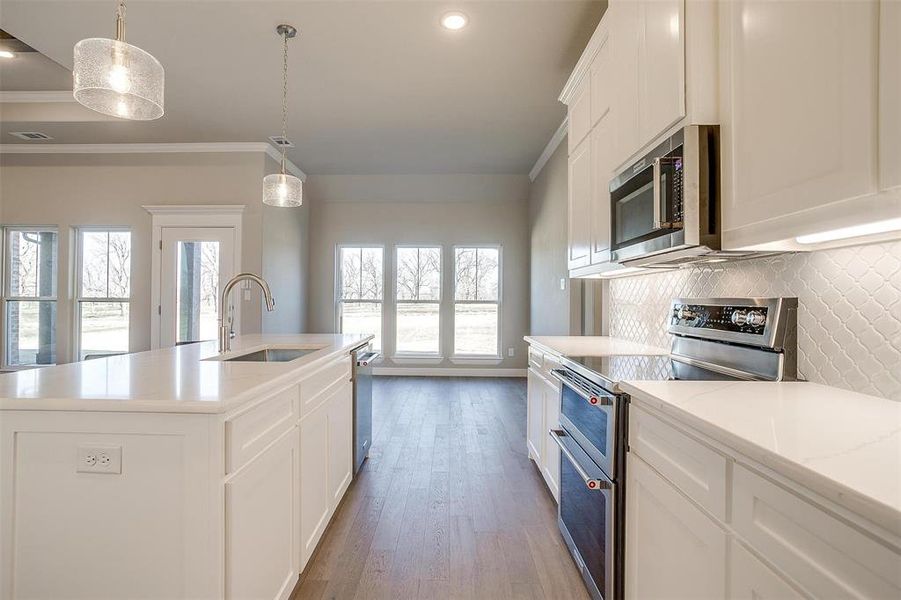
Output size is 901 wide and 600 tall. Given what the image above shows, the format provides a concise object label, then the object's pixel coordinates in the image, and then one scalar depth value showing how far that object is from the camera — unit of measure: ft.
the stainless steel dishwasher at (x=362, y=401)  8.82
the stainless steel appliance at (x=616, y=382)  4.57
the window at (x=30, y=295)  16.93
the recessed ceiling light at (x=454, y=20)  8.37
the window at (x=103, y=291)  16.76
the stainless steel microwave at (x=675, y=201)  4.41
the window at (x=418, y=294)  21.21
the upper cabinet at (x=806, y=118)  2.69
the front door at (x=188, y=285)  16.14
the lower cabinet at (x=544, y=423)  7.40
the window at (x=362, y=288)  21.31
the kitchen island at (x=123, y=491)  3.59
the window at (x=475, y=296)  21.18
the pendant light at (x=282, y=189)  9.55
